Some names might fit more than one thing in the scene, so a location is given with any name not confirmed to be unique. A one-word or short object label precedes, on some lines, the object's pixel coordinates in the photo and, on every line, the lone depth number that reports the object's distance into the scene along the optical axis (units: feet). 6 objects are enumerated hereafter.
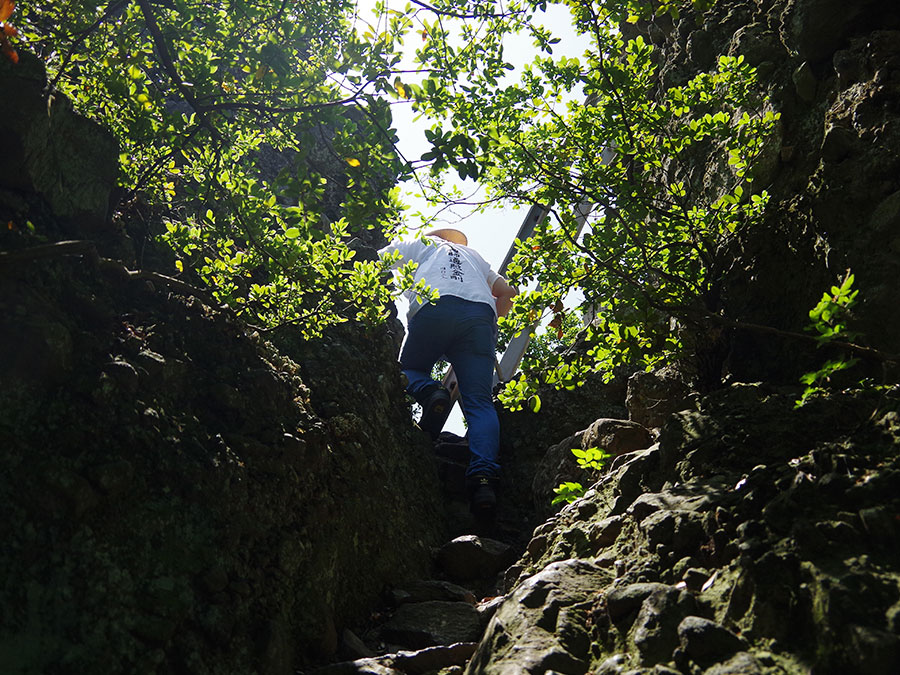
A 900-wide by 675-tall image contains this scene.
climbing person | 17.84
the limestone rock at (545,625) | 5.86
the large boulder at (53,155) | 8.90
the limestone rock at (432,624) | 8.93
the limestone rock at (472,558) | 12.19
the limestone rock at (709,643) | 4.87
